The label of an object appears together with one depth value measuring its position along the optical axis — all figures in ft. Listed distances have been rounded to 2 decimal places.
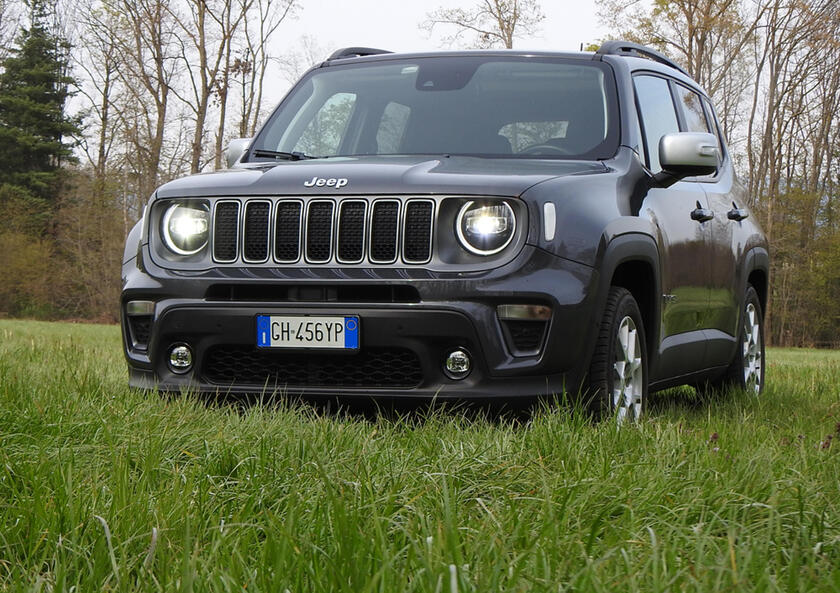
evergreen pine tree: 320.26
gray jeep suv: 26.41
